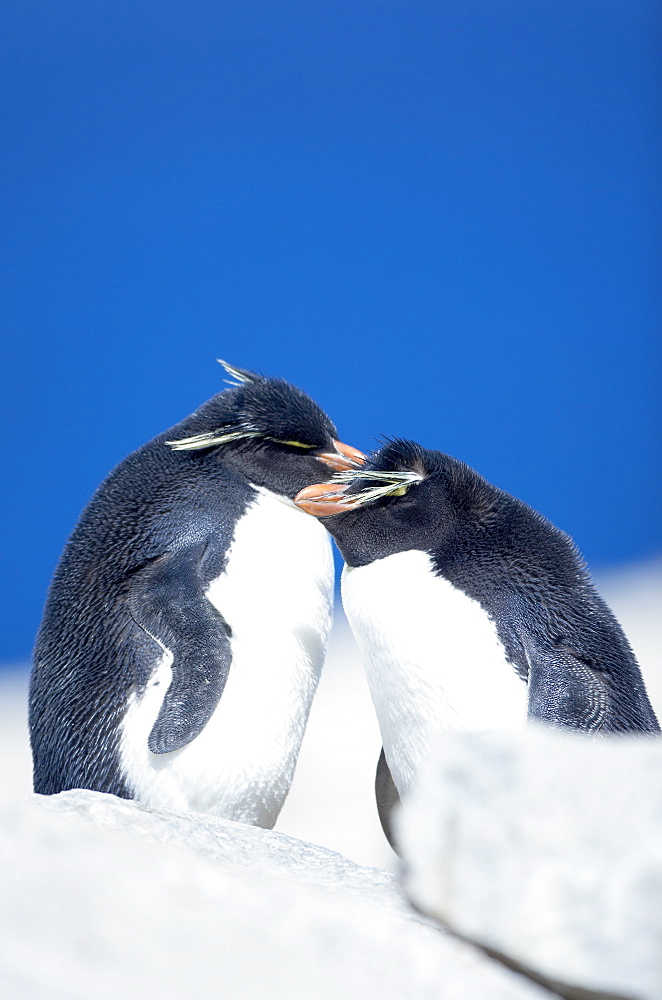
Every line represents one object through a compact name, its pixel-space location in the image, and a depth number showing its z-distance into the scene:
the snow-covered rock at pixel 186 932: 7.54
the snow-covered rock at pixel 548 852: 7.84
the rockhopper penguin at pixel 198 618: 10.99
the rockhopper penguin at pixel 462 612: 10.92
